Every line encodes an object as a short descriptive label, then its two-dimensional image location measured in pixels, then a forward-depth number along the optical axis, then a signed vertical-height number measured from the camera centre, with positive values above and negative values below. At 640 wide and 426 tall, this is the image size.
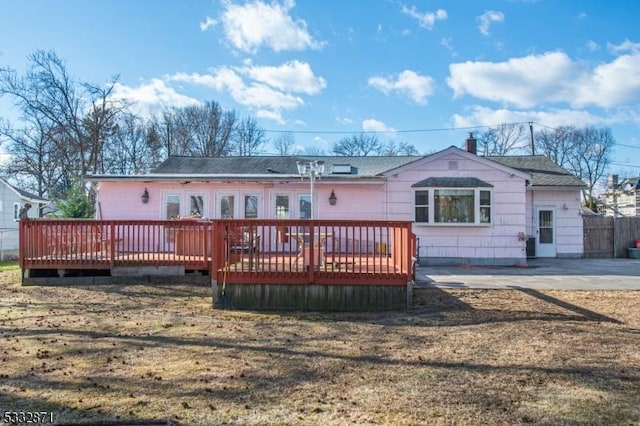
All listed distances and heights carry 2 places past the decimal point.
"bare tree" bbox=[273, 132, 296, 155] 43.22 +7.97
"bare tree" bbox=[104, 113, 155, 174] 32.72 +5.86
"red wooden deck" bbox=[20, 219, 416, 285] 7.23 -0.56
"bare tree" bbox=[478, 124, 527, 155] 41.64 +7.91
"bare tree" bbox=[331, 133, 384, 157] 44.19 +7.86
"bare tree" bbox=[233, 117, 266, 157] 38.62 +7.73
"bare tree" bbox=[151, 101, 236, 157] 34.97 +7.71
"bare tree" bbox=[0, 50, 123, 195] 26.77 +6.85
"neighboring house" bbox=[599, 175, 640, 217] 30.40 +1.76
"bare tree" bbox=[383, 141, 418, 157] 43.53 +7.47
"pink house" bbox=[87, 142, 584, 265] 13.07 +0.73
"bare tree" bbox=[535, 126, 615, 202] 40.88 +6.83
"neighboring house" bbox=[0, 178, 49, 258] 27.81 +1.54
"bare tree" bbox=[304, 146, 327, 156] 43.19 +7.24
